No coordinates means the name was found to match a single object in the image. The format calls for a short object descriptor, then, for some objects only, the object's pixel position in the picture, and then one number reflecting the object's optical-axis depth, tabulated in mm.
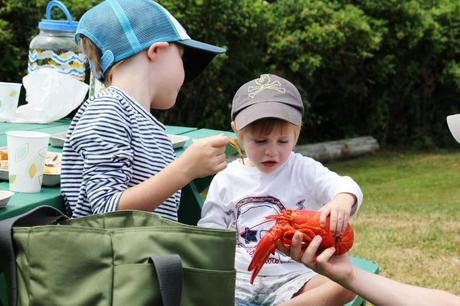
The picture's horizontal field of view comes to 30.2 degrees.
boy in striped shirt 2492
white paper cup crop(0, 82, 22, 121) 3896
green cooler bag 2018
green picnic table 2719
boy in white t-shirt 2912
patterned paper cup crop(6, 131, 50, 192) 2588
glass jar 4094
